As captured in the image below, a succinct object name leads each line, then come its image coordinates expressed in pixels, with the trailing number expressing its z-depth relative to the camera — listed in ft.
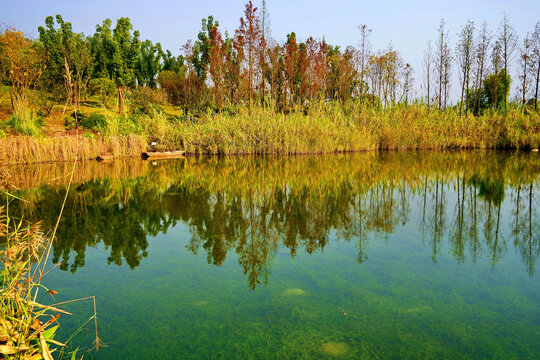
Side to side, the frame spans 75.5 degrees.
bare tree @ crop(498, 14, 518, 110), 66.74
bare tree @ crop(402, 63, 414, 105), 72.64
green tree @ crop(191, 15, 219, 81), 101.51
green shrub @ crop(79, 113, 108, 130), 61.33
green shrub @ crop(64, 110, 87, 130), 64.95
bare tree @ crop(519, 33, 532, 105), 65.16
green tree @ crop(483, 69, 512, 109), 85.46
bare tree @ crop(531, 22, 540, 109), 61.81
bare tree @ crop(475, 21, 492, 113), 70.80
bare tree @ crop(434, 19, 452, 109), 73.92
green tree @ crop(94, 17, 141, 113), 94.68
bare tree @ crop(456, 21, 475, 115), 69.79
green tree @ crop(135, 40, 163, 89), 135.13
